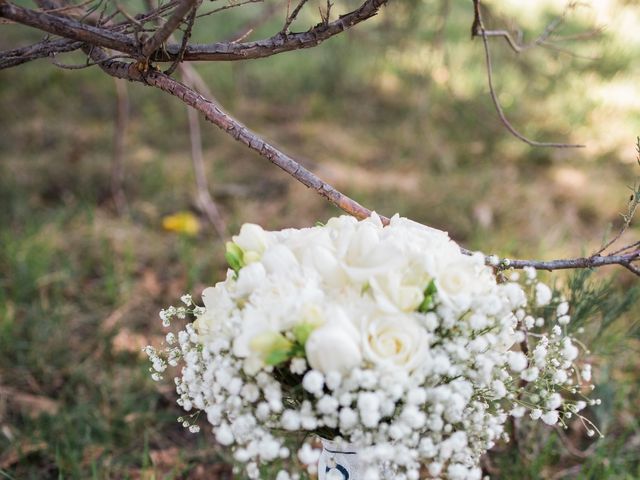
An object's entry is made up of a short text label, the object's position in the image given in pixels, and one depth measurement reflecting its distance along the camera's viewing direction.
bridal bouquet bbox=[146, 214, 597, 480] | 0.89
